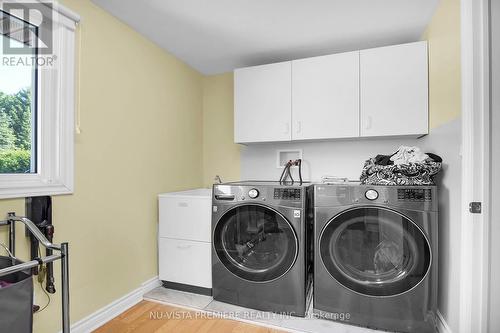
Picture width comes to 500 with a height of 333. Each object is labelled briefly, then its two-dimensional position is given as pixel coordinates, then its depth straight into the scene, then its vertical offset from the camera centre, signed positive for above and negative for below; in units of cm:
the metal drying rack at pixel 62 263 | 90 -35
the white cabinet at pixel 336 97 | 191 +58
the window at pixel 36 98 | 132 +39
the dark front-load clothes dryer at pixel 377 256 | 151 -56
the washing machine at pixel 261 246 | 174 -58
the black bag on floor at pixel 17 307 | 82 -47
